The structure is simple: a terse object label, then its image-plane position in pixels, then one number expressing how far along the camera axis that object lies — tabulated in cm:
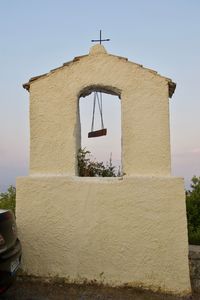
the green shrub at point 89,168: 655
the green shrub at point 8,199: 941
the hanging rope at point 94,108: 678
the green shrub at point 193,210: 863
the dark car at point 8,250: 471
